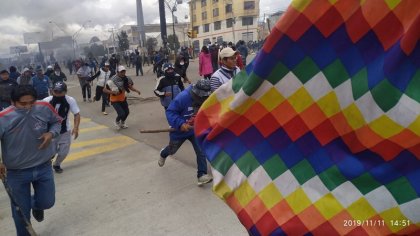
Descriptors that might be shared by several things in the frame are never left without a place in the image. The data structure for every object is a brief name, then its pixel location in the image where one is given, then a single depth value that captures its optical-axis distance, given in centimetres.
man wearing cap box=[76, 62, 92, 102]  1423
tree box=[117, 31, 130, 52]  4830
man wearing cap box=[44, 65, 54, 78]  1346
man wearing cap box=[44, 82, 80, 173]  548
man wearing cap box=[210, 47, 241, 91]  471
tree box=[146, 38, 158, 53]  5453
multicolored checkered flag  168
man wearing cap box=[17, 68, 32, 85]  1000
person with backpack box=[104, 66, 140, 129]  849
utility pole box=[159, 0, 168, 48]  2708
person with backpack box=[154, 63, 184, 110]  716
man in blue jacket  447
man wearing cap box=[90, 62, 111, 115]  1141
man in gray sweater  352
